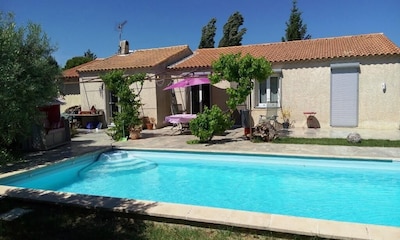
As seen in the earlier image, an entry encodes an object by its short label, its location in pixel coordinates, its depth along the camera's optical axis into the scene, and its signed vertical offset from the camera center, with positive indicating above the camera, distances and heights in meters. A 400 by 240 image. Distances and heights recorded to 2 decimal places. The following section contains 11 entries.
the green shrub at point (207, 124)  15.56 -1.07
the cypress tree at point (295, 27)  46.69 +11.49
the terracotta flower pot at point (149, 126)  22.14 -1.62
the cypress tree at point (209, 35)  53.59 +11.86
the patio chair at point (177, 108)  23.20 -0.36
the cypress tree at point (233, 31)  51.66 +12.11
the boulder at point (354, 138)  14.49 -1.74
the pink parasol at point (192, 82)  19.75 +1.37
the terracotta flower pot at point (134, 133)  17.78 -1.70
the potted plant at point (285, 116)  20.70 -0.94
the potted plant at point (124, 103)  17.45 +0.04
